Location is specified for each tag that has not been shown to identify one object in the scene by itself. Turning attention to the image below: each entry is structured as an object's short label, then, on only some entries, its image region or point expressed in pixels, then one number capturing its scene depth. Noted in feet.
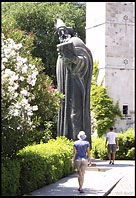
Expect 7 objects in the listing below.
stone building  113.50
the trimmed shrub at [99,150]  83.96
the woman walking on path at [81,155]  41.14
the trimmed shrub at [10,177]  32.80
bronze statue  61.57
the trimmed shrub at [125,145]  85.57
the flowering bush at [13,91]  33.12
